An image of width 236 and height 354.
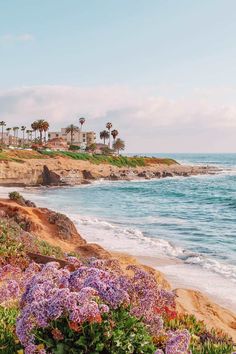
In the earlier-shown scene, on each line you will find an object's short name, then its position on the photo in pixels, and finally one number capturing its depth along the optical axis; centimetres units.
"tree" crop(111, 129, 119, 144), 15775
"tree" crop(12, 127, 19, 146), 15645
